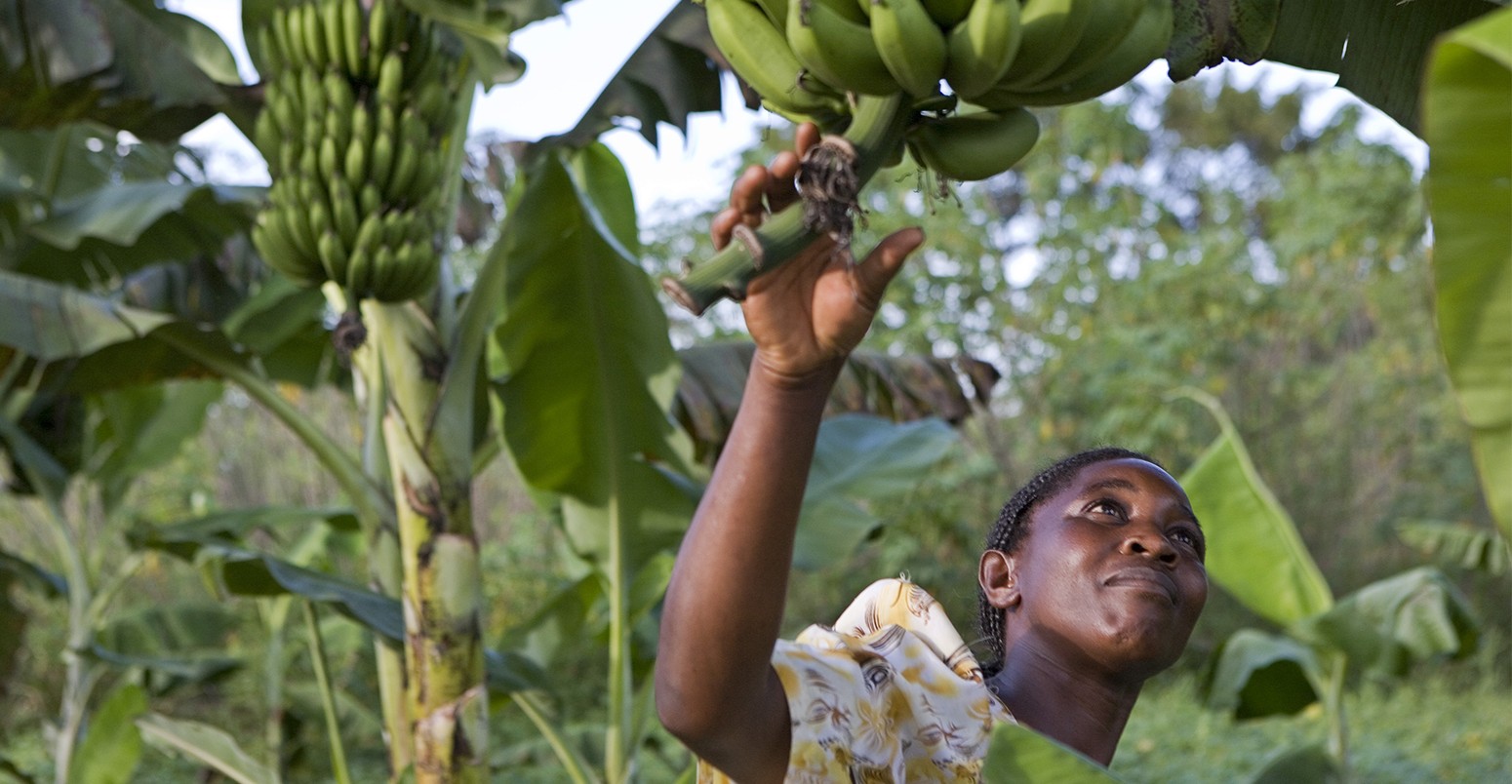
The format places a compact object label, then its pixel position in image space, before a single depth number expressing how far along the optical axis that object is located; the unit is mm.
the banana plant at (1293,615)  4672
